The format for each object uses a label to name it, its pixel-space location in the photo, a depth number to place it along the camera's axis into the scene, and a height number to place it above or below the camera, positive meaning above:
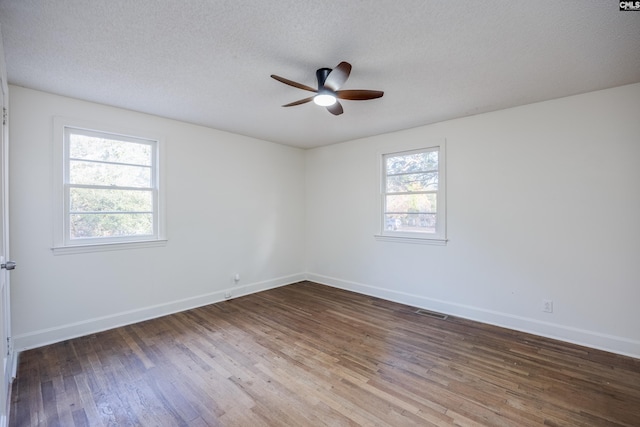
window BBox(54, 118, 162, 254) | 3.10 +0.26
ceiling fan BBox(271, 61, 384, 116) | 2.18 +1.00
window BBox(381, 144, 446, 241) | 3.92 +0.26
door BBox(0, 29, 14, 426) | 1.67 -0.65
